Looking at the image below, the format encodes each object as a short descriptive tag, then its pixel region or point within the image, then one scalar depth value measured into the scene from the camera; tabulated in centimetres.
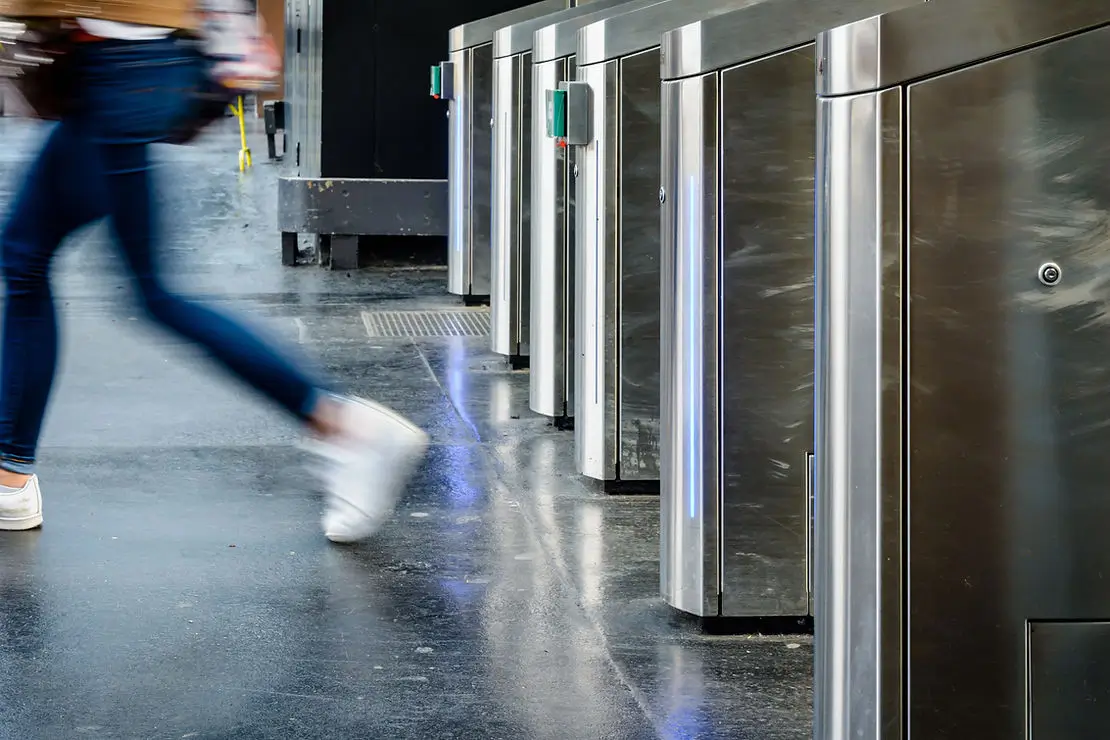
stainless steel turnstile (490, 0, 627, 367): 917
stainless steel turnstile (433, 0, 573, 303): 1076
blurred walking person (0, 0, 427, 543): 529
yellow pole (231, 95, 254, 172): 2183
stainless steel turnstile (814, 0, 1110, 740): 310
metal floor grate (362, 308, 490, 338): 1050
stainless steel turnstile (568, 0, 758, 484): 641
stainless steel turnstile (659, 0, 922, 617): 483
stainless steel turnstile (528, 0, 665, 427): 770
